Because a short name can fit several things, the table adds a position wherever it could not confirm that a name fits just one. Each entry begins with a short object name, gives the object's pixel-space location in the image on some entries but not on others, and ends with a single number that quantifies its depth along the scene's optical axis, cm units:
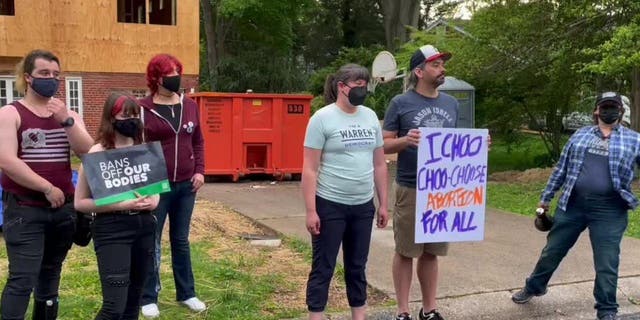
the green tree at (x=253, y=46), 2789
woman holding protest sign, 376
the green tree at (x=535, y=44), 1259
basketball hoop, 1515
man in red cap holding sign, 457
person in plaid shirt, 493
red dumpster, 1279
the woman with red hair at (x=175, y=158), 463
